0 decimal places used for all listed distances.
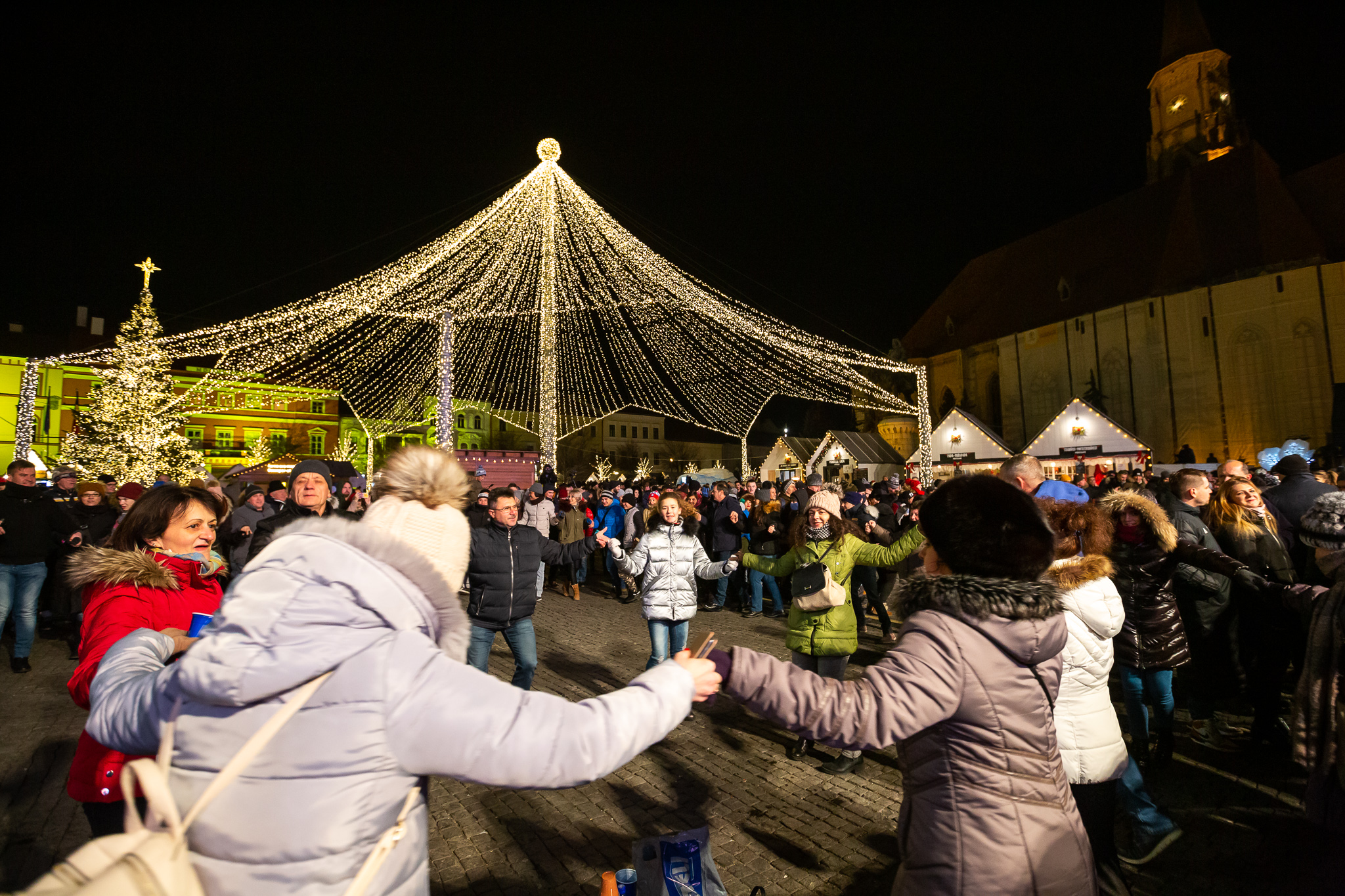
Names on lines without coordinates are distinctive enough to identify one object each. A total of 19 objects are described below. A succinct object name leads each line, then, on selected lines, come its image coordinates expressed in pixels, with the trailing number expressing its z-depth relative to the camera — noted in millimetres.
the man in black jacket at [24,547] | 6301
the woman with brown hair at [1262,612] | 4512
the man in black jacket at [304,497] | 4547
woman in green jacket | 4398
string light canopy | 13531
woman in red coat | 2062
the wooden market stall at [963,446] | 27125
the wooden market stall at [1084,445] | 24156
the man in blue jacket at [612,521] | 12094
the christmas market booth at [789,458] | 34906
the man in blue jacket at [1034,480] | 4363
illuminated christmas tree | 23406
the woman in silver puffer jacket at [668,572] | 5262
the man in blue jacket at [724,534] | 10125
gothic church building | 28172
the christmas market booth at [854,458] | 32719
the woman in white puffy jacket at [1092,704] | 2797
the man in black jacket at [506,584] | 4871
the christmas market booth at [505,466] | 20188
